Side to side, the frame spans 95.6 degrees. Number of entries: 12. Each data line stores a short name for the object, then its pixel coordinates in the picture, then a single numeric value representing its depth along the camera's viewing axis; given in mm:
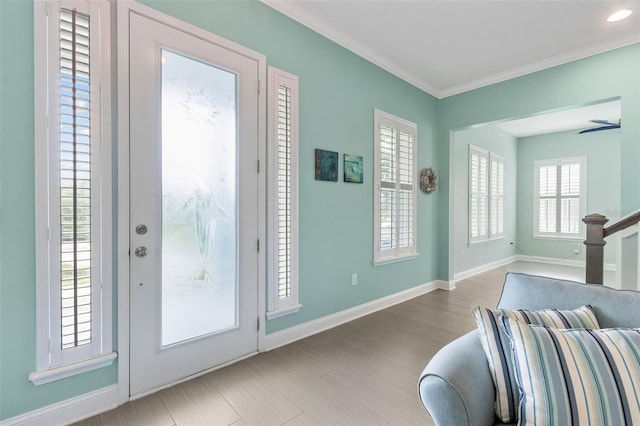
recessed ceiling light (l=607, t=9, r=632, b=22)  2535
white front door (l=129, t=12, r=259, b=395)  1800
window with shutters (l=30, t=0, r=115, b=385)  1501
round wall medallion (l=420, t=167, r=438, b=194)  4065
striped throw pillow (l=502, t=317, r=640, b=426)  833
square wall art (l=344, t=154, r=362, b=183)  3020
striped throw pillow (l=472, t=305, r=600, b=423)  985
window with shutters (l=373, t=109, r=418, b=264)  3410
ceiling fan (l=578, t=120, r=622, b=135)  4070
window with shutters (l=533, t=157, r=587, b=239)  6027
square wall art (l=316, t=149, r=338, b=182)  2762
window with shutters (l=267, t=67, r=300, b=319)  2414
